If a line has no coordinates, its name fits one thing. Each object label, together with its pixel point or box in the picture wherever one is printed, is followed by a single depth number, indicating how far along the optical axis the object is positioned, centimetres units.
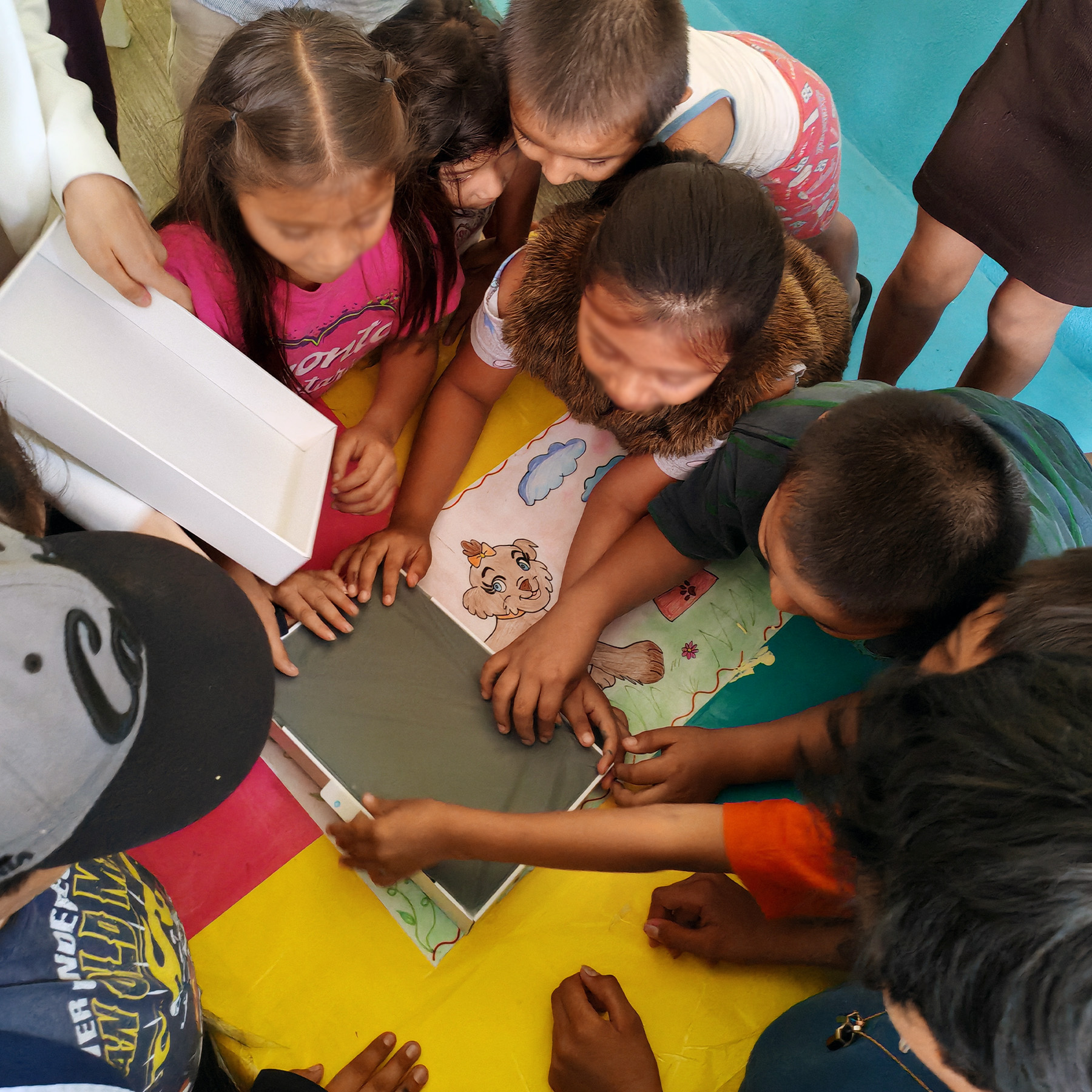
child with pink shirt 64
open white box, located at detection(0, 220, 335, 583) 59
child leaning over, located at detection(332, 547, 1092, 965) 64
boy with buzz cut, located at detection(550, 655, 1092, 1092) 37
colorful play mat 67
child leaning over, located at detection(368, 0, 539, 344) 79
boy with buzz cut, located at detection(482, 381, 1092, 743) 59
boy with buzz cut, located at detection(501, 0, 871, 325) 71
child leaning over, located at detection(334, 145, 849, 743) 64
